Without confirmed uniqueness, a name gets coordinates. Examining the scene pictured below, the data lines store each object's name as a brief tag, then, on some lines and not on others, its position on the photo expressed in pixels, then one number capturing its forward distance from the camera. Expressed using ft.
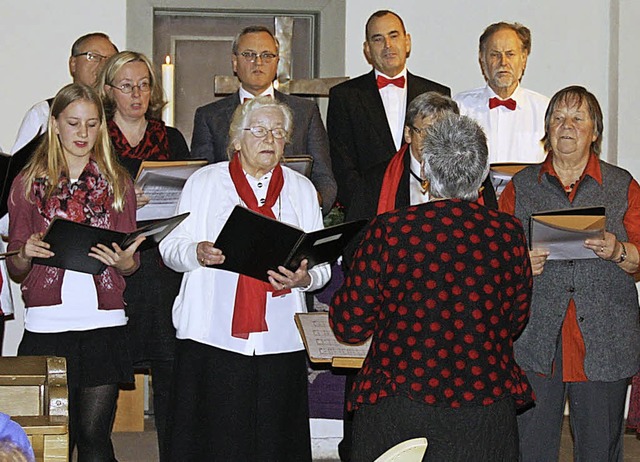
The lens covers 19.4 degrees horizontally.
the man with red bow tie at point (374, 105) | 27.42
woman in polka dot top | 16.11
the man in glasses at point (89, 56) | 26.55
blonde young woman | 21.11
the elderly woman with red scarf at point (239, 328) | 21.20
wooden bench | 13.34
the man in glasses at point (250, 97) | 26.28
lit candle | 29.72
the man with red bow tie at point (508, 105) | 27.58
